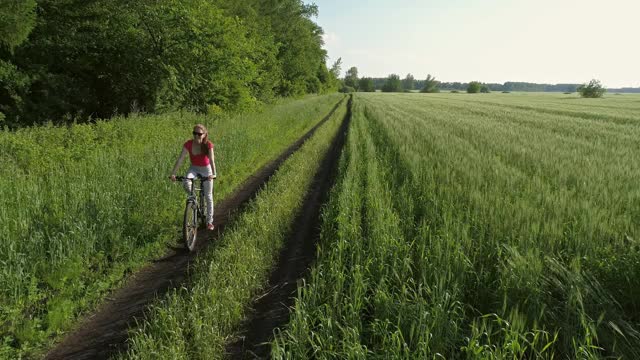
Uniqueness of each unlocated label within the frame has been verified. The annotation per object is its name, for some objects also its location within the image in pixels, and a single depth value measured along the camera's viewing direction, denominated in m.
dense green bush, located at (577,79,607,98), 99.94
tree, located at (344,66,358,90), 182.88
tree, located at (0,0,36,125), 15.17
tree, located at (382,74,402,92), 192.38
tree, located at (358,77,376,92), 178.90
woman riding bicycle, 7.45
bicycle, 7.01
